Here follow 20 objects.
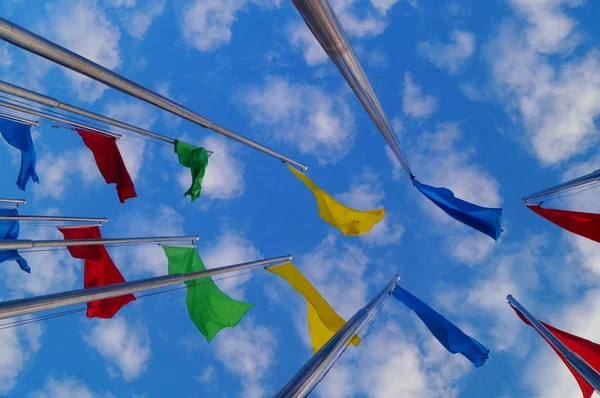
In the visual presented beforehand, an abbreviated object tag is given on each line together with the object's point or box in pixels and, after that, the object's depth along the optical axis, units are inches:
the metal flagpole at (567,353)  327.9
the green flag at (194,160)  540.1
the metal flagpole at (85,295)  236.5
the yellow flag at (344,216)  497.7
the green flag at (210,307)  450.0
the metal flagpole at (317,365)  216.8
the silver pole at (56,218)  471.3
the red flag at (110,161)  500.1
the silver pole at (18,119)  466.1
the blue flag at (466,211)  409.7
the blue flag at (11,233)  467.9
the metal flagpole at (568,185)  420.6
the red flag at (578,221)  416.8
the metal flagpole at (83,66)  236.1
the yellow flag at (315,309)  465.4
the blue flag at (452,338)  415.2
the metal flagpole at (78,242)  370.6
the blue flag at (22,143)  464.1
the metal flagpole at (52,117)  422.5
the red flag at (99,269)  469.4
